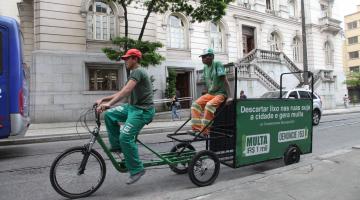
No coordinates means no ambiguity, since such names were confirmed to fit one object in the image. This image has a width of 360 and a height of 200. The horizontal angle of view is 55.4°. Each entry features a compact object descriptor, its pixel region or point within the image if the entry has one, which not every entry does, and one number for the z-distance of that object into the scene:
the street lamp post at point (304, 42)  23.09
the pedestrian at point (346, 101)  33.69
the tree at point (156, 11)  16.52
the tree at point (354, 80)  51.07
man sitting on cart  5.69
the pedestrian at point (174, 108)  19.17
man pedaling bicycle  4.64
